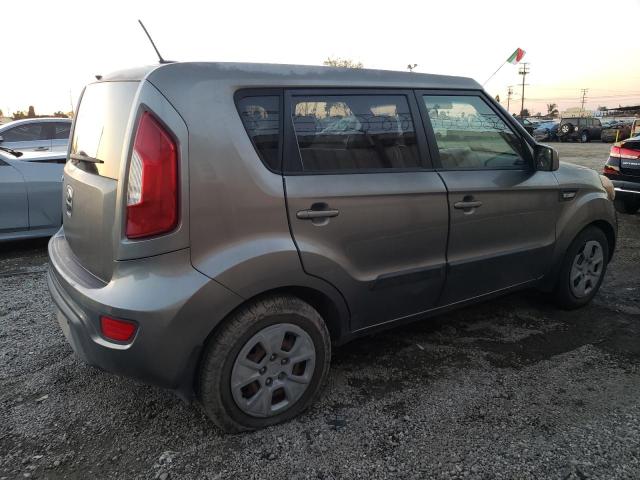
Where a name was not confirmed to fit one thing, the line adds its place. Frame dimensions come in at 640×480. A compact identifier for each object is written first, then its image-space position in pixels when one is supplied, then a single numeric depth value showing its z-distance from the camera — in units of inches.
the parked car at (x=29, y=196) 209.0
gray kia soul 80.5
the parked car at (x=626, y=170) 278.8
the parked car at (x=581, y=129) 1291.8
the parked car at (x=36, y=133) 301.9
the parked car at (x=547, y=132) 1397.3
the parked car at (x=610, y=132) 1226.6
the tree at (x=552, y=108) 4235.7
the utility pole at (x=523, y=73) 3065.9
